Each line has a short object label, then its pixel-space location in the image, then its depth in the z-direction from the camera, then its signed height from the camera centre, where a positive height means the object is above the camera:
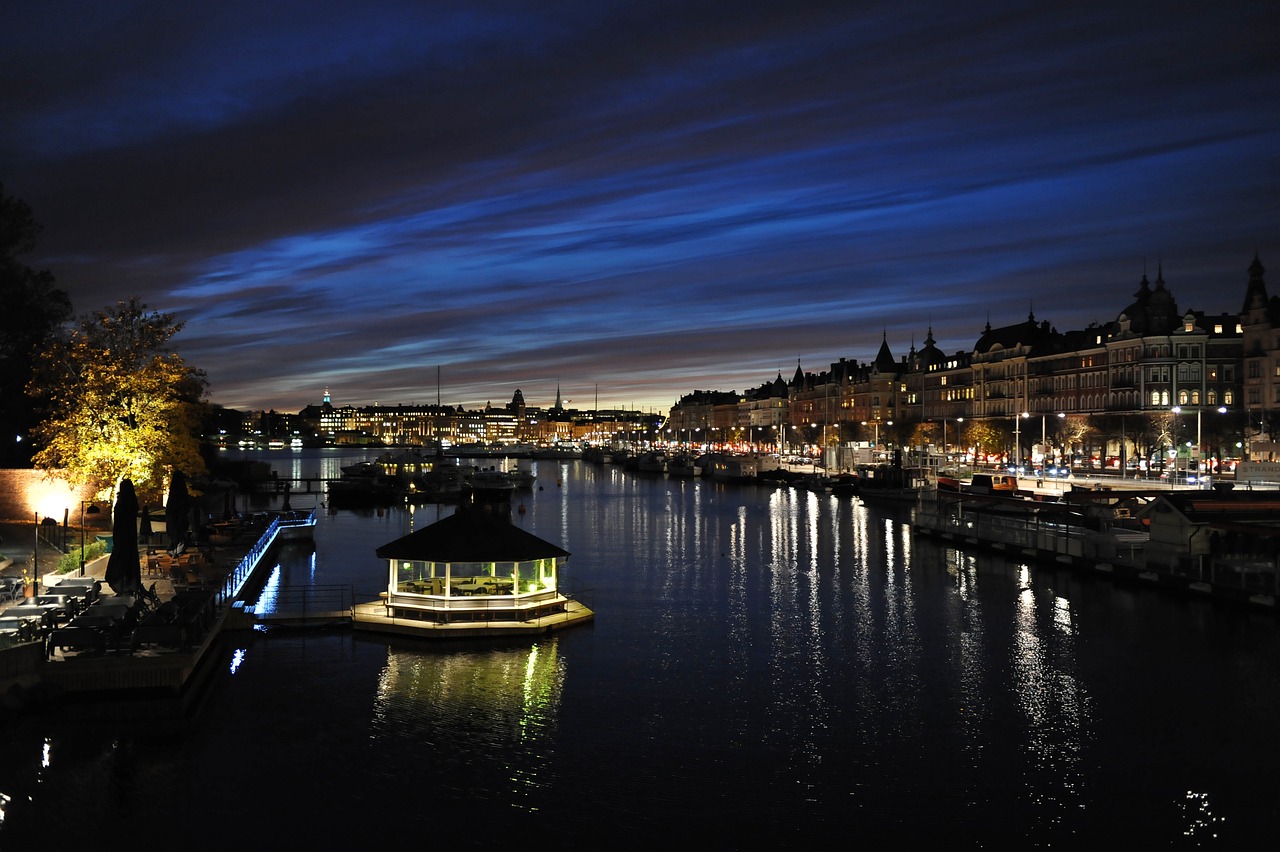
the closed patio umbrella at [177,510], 31.47 -1.81
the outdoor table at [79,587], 22.75 -3.00
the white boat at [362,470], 98.56 -2.09
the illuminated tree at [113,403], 34.75 +1.71
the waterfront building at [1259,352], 74.06 +6.19
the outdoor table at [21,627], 19.30 -3.27
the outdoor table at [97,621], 20.06 -3.29
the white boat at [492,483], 87.19 -3.24
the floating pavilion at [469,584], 25.02 -3.43
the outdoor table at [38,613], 20.22 -3.16
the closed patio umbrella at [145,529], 31.73 -2.37
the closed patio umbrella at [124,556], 22.30 -2.23
